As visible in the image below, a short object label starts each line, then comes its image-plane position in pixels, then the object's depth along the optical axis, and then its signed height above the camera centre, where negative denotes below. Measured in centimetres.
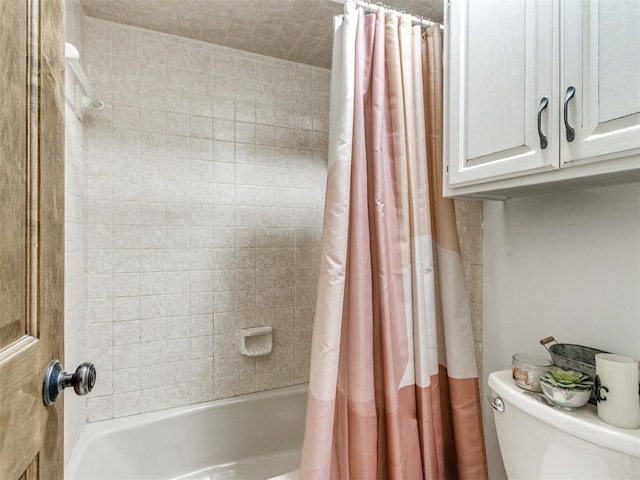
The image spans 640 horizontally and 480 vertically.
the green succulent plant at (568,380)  86 -35
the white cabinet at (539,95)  71 +34
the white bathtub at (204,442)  146 -92
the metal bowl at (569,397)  85 -38
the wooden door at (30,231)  49 +1
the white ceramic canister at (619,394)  78 -35
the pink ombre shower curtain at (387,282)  105 -14
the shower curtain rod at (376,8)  117 +76
